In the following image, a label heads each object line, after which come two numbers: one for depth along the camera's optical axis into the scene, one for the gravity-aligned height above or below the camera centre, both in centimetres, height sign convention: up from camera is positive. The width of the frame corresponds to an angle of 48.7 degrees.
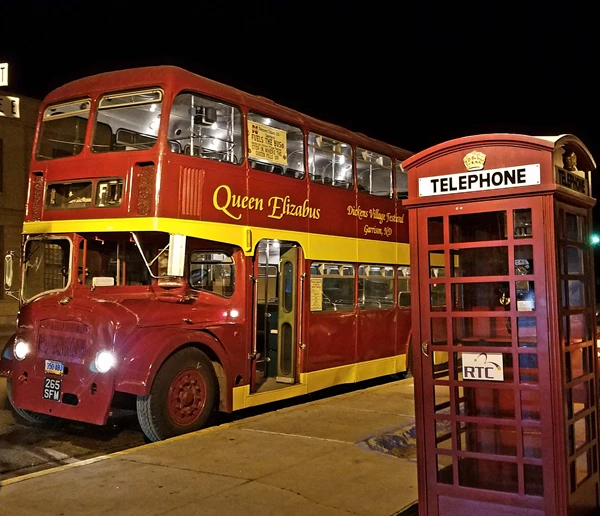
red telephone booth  422 +0
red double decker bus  764 +93
